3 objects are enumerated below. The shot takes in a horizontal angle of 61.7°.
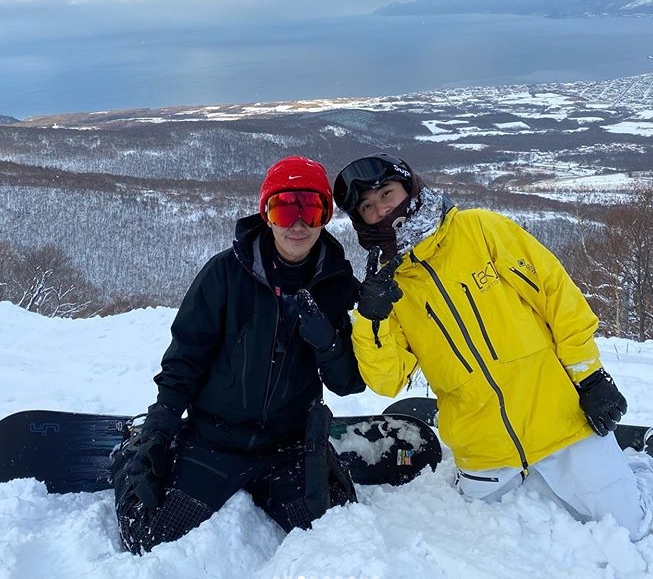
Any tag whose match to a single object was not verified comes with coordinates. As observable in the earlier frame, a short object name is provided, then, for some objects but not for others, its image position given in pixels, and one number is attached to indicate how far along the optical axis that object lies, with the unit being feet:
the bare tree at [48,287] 66.23
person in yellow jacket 7.57
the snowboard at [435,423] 9.98
